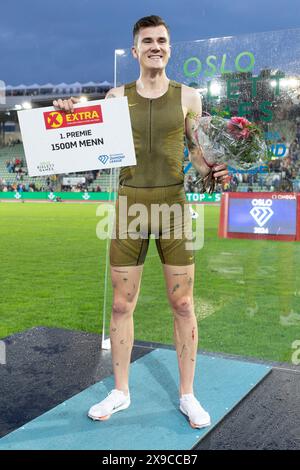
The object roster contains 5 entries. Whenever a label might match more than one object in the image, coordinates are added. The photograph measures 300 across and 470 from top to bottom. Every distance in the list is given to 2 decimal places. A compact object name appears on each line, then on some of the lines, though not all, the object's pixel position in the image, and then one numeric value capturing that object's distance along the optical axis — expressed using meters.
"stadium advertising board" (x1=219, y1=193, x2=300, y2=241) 4.71
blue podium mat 2.44
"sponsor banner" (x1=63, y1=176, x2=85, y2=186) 29.66
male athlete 2.56
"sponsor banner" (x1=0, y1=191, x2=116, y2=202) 28.01
